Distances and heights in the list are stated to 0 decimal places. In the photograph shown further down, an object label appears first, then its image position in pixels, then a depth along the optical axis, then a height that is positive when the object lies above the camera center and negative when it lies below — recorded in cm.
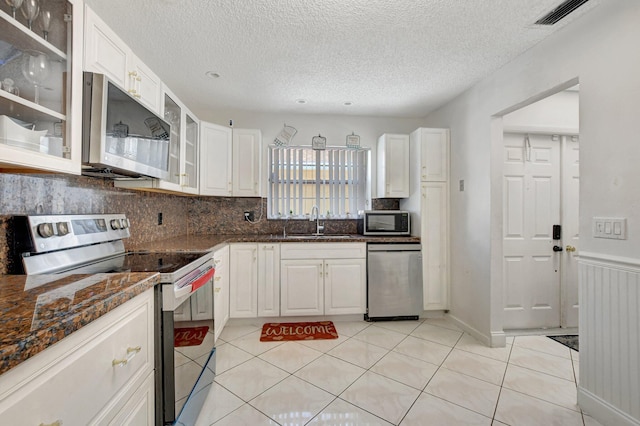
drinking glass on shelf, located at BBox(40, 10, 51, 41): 113 +80
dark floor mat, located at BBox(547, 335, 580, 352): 252 -118
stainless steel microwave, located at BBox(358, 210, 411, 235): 332 -8
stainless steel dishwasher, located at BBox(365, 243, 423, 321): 306 -74
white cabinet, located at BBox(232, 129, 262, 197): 322 +63
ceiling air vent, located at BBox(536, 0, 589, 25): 164 +131
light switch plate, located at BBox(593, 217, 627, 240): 151 -5
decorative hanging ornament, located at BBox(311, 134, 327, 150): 341 +92
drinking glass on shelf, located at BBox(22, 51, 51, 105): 109 +60
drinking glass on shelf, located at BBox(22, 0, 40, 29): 107 +81
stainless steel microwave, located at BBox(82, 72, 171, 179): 128 +44
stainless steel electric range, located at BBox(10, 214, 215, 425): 122 -30
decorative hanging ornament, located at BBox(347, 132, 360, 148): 347 +97
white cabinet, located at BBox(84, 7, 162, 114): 133 +87
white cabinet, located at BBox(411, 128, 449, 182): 317 +73
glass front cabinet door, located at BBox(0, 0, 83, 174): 100 +53
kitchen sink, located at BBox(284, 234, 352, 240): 300 -25
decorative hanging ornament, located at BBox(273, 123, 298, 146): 344 +101
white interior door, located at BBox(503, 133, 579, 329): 279 -19
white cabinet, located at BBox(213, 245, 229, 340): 245 -71
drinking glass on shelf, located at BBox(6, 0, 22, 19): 101 +78
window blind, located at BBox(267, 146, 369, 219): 362 +47
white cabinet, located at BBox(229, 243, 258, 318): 291 -71
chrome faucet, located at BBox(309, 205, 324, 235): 354 -10
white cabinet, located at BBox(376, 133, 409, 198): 342 +63
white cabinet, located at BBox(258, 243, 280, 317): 296 -73
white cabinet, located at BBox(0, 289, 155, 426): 58 -45
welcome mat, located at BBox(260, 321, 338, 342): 268 -120
